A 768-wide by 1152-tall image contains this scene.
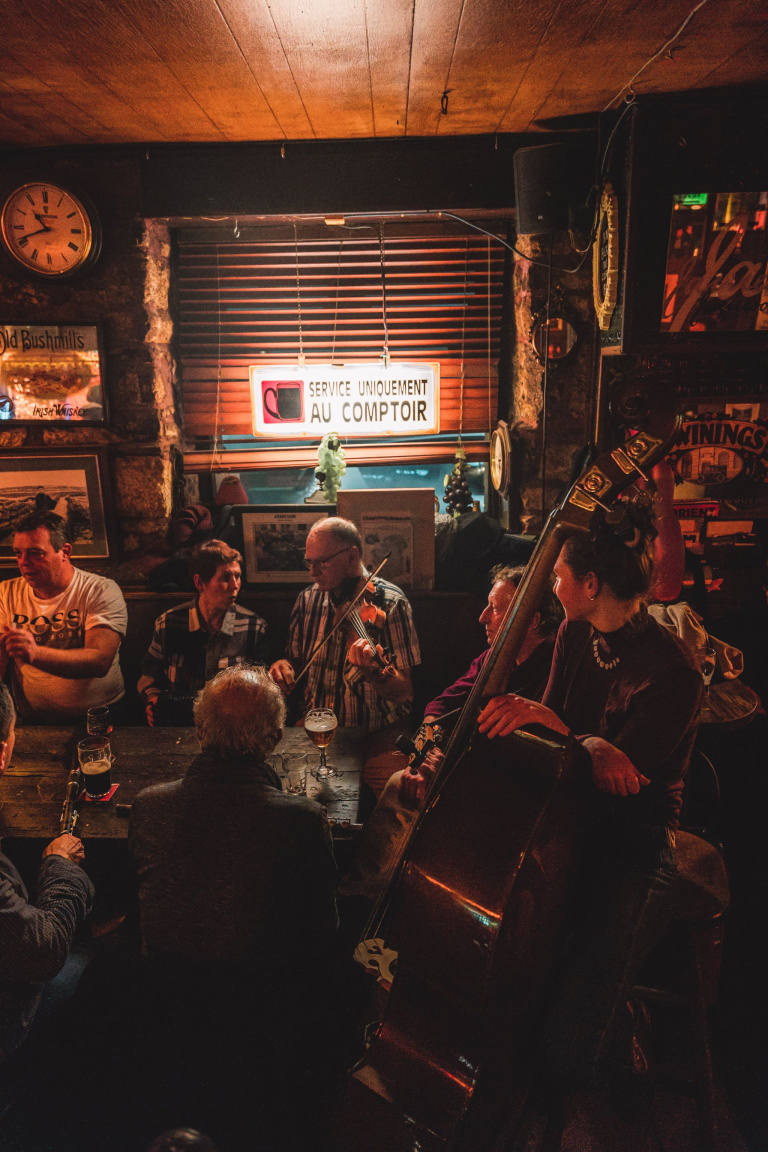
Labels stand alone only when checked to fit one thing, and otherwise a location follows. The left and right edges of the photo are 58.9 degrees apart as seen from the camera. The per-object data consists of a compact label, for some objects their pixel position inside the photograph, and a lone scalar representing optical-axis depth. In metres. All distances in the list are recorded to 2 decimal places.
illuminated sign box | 4.50
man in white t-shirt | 3.56
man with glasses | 3.58
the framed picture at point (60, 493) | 4.40
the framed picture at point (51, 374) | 4.25
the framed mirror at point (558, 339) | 4.06
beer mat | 2.68
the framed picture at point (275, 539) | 4.40
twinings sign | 3.87
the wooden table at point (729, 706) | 2.64
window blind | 4.62
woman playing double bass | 1.99
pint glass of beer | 2.70
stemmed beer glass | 2.72
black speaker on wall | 3.45
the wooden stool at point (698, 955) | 2.20
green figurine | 4.43
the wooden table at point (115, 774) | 2.55
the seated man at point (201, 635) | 3.63
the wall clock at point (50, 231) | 4.02
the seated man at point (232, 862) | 1.95
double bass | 1.74
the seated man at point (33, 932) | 1.93
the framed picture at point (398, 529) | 4.28
